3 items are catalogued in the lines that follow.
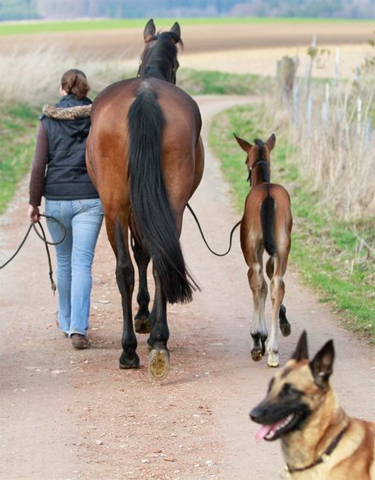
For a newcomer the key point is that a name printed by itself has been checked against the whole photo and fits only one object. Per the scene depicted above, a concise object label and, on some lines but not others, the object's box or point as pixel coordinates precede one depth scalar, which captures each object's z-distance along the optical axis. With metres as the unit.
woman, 16.50
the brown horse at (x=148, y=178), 14.87
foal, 15.29
